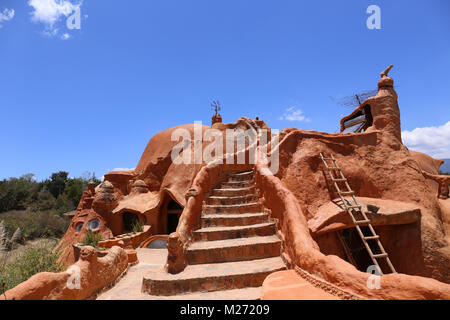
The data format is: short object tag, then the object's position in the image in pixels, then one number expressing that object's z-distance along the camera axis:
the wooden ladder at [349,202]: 4.94
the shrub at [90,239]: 7.94
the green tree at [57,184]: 36.06
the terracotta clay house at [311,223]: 3.15
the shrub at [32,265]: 3.78
